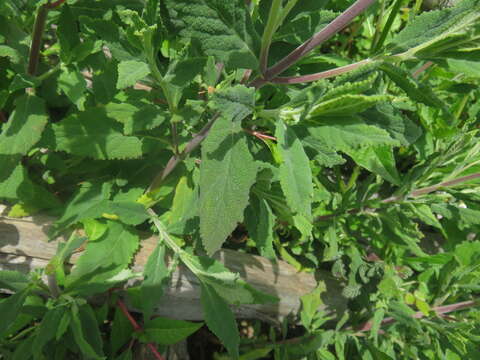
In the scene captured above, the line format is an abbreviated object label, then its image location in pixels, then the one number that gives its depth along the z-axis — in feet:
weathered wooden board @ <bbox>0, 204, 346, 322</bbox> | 1.41
